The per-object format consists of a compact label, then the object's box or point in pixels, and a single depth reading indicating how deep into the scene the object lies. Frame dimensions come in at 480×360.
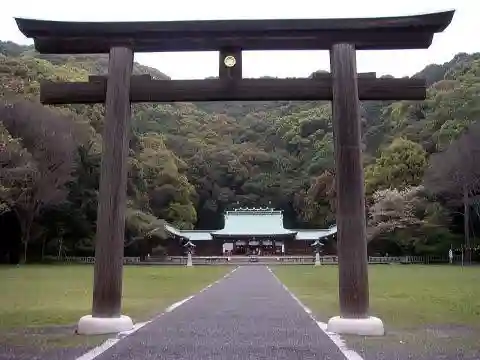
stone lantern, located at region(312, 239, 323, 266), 49.16
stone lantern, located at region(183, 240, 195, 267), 48.66
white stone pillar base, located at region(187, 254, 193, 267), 48.52
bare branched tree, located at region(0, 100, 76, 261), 37.50
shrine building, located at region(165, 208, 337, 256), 62.11
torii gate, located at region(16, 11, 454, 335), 8.15
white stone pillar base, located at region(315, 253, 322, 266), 48.70
